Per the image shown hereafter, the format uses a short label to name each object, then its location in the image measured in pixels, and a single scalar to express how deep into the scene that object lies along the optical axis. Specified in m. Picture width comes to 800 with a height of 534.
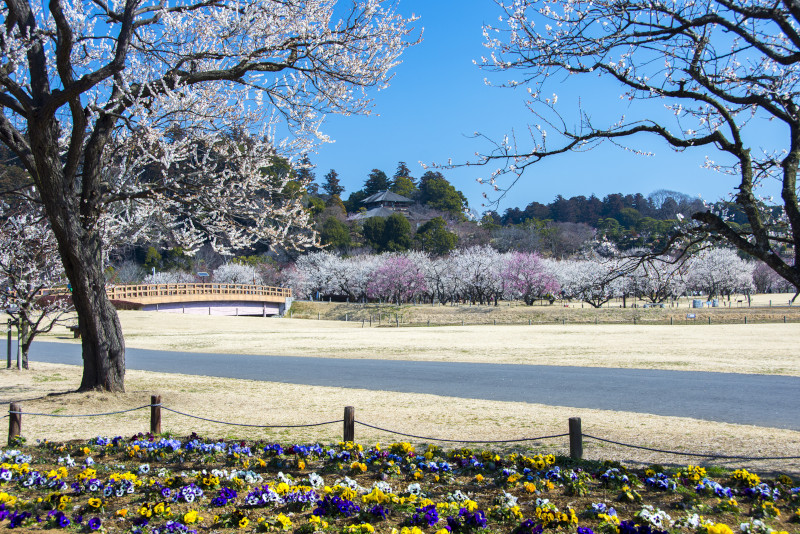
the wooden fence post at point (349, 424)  7.26
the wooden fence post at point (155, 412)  8.33
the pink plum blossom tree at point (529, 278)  59.25
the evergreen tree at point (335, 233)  73.89
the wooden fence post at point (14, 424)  7.94
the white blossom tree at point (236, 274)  70.56
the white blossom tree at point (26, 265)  14.88
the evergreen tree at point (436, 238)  73.25
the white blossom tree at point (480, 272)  62.41
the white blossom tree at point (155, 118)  10.11
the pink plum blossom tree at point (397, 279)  63.53
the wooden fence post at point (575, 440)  6.49
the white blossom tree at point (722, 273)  67.49
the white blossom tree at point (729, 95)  6.58
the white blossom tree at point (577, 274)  58.86
